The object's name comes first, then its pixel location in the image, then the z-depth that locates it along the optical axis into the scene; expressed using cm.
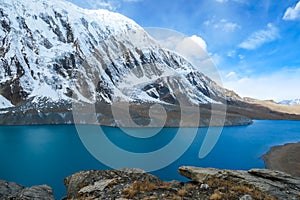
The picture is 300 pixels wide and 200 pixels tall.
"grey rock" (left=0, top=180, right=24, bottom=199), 2292
